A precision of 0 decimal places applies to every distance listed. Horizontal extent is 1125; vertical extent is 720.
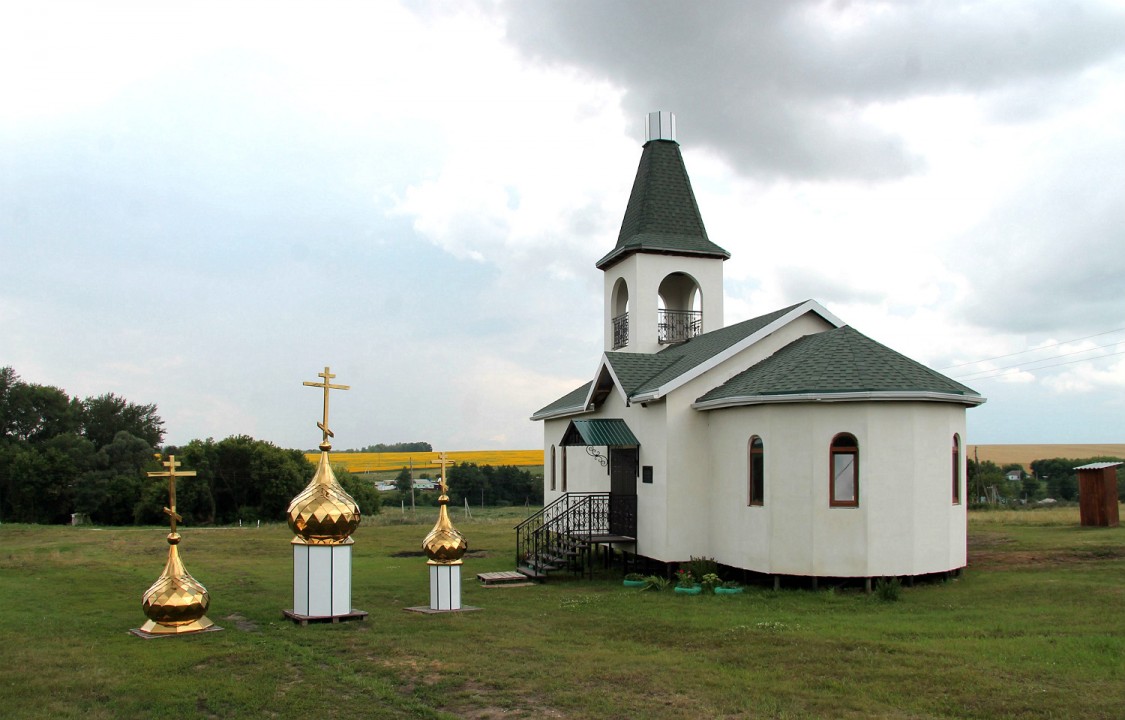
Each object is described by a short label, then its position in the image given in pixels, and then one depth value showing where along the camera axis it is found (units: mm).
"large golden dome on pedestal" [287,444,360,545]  13211
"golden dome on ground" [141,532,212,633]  12406
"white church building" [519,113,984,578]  15703
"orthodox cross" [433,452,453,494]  15148
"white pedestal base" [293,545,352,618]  13289
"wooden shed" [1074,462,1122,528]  23297
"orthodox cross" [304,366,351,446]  13633
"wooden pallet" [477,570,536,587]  18750
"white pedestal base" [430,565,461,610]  14688
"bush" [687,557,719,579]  17328
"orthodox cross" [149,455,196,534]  12641
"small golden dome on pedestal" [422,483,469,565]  14609
